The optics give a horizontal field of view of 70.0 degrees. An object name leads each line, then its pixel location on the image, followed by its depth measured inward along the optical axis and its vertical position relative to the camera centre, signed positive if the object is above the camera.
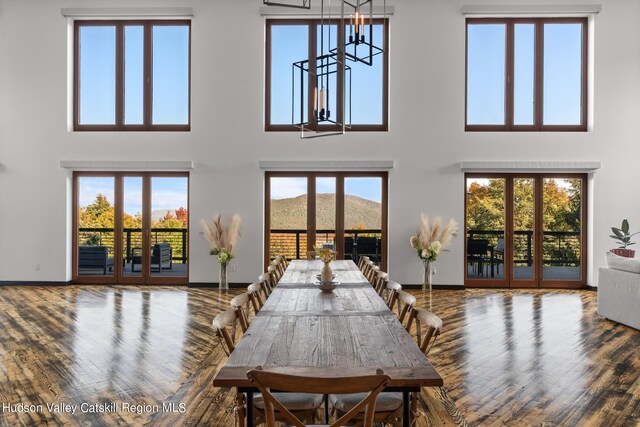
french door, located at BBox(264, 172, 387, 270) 8.37 +0.03
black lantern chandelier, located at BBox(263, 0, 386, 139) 8.13 +2.42
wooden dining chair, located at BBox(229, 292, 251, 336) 2.72 -0.56
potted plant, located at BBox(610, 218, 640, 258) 7.41 -0.38
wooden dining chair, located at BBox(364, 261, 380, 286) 4.72 -0.64
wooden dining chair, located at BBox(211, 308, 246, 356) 2.34 -0.58
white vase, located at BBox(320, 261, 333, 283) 3.66 -0.50
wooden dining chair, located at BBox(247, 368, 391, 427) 1.63 -0.61
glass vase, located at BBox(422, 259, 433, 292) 7.94 -1.05
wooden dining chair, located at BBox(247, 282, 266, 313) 3.19 -0.58
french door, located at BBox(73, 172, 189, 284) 8.40 -0.28
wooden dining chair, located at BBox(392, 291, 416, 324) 2.92 -0.58
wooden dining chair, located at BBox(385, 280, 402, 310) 3.37 -0.59
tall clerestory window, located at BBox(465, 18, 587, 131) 8.23 +2.58
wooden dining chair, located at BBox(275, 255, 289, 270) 5.73 -0.61
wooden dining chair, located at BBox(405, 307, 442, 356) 2.38 -0.59
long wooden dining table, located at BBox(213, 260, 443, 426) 1.83 -0.63
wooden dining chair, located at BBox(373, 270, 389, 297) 4.03 -0.62
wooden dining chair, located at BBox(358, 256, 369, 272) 5.96 -0.65
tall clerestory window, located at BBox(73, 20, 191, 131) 8.40 +2.55
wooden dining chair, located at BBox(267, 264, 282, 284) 4.62 -0.63
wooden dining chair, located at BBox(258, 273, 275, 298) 3.83 -0.60
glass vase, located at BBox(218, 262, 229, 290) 7.97 -1.09
